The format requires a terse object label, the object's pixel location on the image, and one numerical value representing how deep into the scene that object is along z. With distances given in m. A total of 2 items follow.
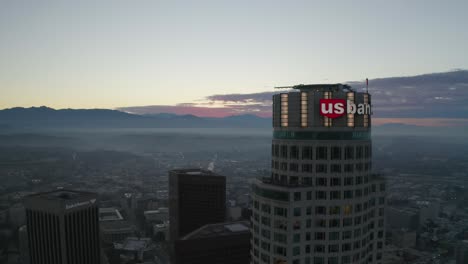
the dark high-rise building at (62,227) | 178.50
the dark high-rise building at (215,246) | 154.50
